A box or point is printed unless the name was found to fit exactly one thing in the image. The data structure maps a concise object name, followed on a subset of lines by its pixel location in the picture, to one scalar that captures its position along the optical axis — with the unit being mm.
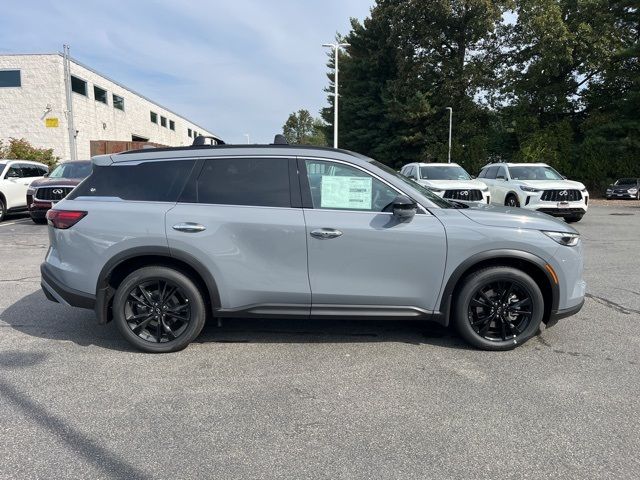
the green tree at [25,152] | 25188
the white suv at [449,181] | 11742
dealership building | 28812
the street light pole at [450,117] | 35128
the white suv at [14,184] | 13031
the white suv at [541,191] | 12438
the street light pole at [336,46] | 24391
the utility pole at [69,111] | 27500
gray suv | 3807
